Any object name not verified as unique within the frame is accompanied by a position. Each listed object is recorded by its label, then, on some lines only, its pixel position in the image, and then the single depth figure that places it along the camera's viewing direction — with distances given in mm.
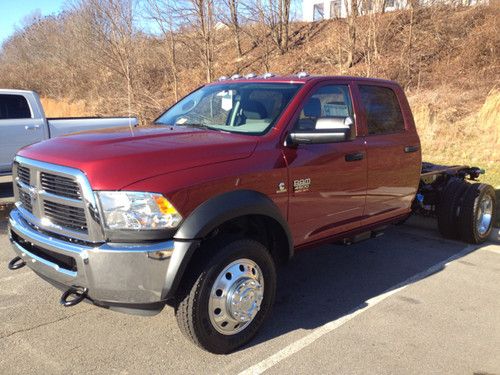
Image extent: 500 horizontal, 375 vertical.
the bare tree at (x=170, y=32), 15007
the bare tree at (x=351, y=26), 14406
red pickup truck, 2904
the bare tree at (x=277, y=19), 22500
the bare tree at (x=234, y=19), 17941
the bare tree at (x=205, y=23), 13867
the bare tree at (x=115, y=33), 15836
